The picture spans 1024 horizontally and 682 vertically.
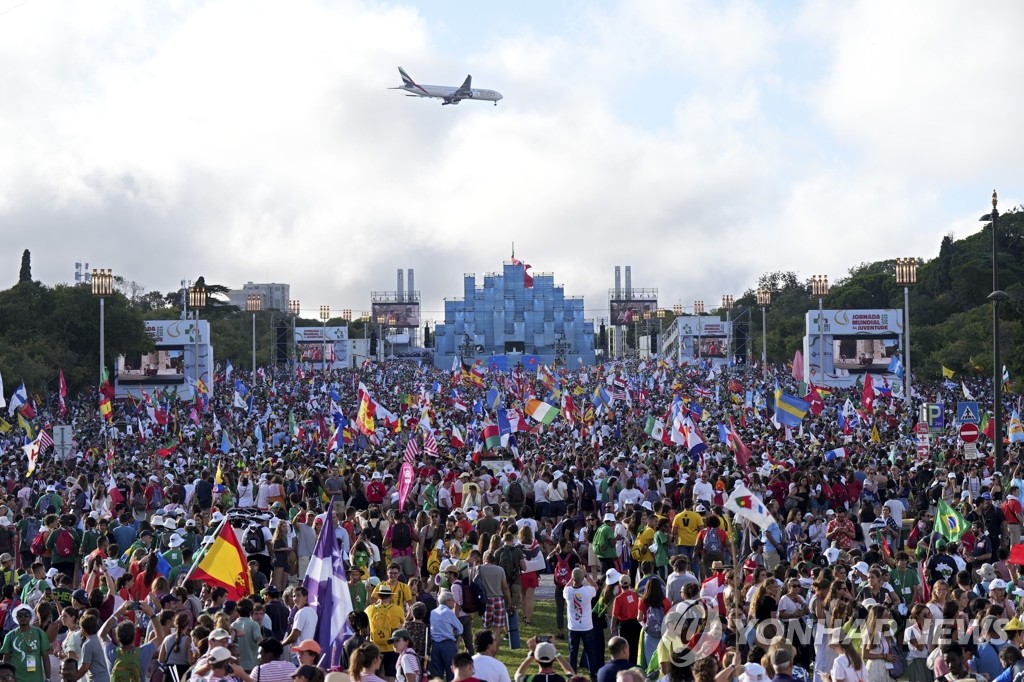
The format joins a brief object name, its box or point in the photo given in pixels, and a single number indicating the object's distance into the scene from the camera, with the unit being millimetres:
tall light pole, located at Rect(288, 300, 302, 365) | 108744
